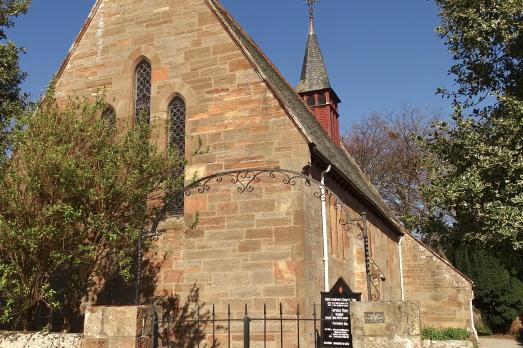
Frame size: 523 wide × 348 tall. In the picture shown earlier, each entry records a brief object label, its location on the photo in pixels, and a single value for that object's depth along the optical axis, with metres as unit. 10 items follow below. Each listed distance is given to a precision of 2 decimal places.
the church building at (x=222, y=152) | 11.13
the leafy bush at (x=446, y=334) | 20.91
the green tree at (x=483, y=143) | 10.54
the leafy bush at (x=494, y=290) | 29.31
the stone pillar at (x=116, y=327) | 7.43
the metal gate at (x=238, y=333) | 10.48
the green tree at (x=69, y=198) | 8.64
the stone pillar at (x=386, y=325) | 6.76
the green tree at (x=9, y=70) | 13.12
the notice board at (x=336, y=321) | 8.46
